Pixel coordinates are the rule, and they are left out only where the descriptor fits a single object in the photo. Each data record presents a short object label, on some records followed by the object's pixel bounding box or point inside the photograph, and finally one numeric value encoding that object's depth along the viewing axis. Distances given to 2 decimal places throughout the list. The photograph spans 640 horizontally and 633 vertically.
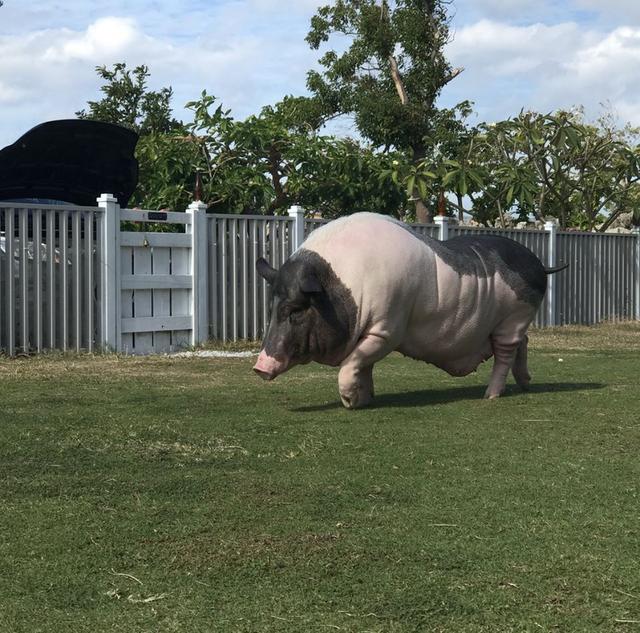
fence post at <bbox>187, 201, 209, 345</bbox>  12.34
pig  7.12
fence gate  11.47
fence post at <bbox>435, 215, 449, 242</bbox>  15.18
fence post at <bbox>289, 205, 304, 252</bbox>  13.53
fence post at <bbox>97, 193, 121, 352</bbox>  11.39
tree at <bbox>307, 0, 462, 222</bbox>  27.25
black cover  11.48
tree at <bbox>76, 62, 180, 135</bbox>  28.16
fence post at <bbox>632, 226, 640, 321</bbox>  18.64
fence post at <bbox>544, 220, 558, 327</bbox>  16.59
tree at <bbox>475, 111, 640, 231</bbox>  19.28
